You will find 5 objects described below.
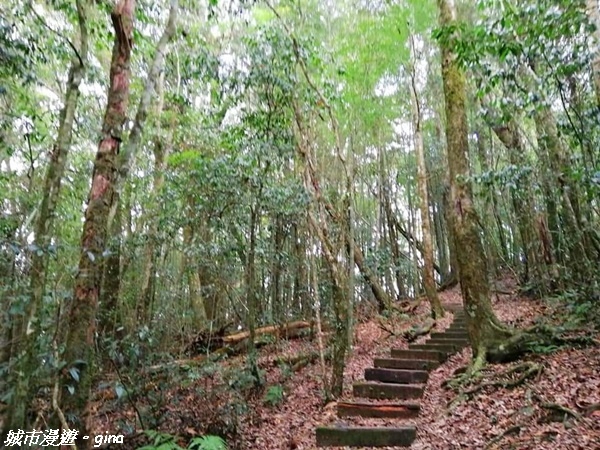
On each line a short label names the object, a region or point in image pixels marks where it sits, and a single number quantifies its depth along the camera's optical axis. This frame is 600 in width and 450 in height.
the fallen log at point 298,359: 8.50
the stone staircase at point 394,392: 4.81
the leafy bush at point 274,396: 6.96
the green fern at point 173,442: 4.61
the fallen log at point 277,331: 10.09
